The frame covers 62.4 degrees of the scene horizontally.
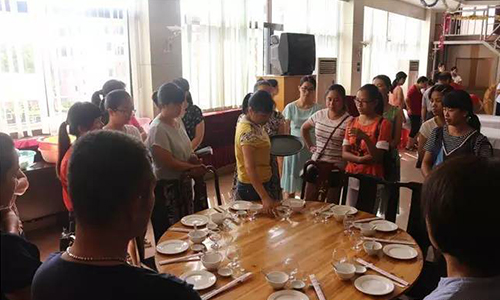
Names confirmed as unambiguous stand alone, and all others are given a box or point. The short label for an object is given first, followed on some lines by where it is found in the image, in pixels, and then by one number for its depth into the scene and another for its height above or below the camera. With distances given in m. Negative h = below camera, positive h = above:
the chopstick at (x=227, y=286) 1.56 -0.84
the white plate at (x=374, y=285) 1.56 -0.83
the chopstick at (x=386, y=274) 1.62 -0.83
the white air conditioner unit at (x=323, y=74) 6.39 -0.09
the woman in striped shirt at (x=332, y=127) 3.20 -0.46
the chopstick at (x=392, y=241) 1.99 -0.83
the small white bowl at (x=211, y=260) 1.74 -0.81
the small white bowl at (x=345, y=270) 1.66 -0.81
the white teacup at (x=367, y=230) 2.07 -0.80
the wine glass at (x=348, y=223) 2.13 -0.81
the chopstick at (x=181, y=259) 1.84 -0.84
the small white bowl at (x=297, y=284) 1.60 -0.83
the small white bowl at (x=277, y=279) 1.59 -0.82
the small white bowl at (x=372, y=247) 1.87 -0.81
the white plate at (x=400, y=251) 1.85 -0.83
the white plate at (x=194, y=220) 2.25 -0.82
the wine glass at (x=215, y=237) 1.96 -0.82
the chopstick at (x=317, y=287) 1.54 -0.84
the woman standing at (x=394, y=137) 3.06 -0.55
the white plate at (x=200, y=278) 1.62 -0.84
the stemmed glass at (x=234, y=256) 1.78 -0.83
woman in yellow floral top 2.46 -0.50
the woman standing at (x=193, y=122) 3.68 -0.47
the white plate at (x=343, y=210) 2.35 -0.81
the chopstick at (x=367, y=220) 2.24 -0.82
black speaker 5.62 +0.20
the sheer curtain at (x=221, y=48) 5.55 +0.28
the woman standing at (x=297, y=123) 3.86 -0.51
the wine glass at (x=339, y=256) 1.82 -0.83
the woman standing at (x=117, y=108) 2.77 -0.26
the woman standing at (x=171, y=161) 2.45 -0.60
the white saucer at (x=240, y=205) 2.45 -0.81
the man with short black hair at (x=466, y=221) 0.93 -0.35
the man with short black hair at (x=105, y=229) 0.87 -0.35
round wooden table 1.60 -0.84
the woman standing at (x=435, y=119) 3.25 -0.40
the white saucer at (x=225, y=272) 1.70 -0.83
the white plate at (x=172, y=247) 1.94 -0.84
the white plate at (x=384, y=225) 2.15 -0.82
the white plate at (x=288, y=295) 1.54 -0.84
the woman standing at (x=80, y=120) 2.52 -0.31
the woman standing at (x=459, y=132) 2.55 -0.40
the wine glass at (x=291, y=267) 1.68 -0.83
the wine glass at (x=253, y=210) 2.34 -0.81
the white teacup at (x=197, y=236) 2.00 -0.81
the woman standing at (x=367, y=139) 2.87 -0.49
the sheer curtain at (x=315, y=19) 7.14 +0.88
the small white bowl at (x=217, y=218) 2.23 -0.80
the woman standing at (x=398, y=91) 7.16 -0.40
